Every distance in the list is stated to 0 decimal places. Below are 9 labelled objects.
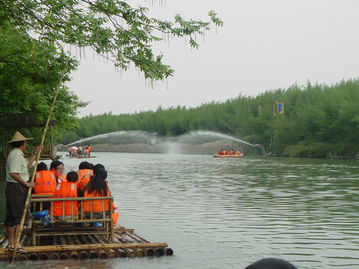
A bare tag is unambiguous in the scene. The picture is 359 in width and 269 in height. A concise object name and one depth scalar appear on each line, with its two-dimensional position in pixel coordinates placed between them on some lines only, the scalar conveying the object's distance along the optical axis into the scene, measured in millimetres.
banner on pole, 92519
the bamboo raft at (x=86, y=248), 10617
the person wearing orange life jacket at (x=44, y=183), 12180
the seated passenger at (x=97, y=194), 11867
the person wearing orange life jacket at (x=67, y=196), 11700
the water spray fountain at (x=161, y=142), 113769
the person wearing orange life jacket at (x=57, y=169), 12988
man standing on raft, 10516
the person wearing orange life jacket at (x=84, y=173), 13250
